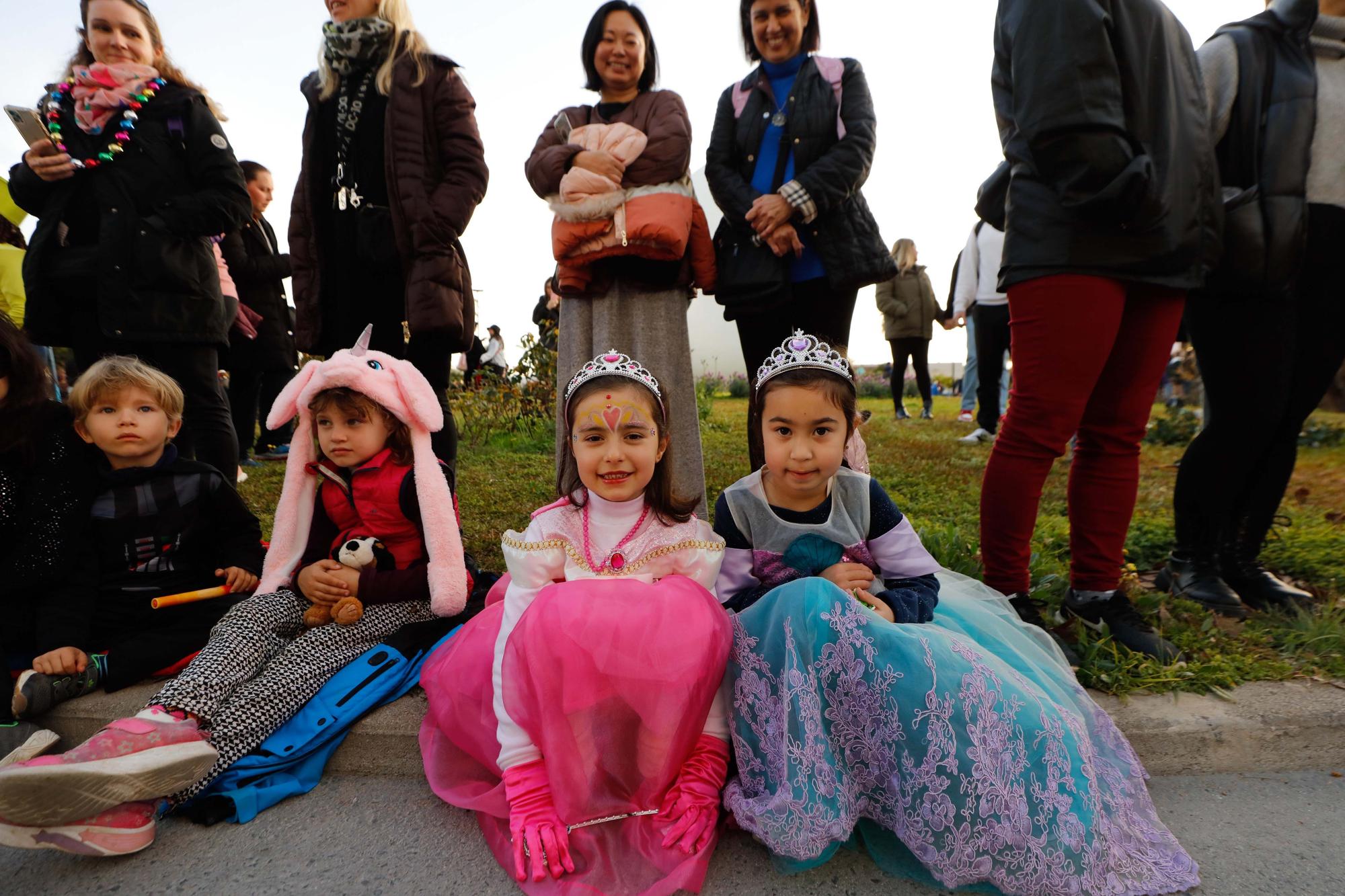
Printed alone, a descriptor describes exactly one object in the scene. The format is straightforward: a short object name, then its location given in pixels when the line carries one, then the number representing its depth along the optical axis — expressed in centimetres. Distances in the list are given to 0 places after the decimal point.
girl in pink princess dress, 163
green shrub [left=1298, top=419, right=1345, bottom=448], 600
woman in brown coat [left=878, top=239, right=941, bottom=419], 817
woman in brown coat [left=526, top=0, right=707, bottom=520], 285
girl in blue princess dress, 150
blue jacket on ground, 184
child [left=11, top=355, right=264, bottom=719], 227
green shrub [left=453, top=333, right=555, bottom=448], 707
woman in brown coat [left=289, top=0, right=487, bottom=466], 285
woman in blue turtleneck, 272
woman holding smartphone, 274
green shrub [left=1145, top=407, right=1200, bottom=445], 669
